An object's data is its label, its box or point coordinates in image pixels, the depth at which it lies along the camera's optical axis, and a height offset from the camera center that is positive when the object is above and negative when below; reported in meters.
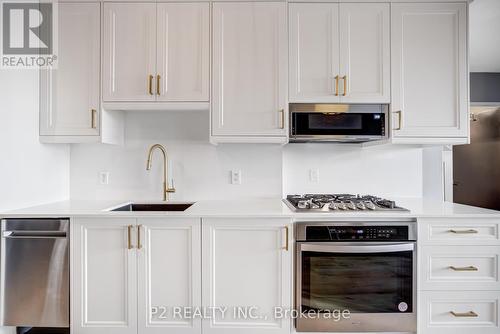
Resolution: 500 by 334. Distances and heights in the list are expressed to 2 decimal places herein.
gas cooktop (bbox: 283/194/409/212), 1.87 -0.24
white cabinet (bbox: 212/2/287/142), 2.03 +0.72
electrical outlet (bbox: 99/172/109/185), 2.43 -0.07
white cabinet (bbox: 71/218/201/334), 1.77 -0.64
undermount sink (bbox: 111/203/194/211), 2.36 -0.30
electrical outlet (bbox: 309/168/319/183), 2.47 -0.07
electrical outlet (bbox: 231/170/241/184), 2.43 -0.08
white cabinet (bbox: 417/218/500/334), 1.77 -0.65
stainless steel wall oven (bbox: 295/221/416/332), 1.77 -0.67
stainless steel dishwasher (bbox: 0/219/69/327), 1.77 -0.62
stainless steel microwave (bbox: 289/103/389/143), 2.05 +0.33
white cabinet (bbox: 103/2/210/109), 2.04 +0.80
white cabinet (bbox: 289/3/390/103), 2.04 +0.84
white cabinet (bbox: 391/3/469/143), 2.04 +0.68
